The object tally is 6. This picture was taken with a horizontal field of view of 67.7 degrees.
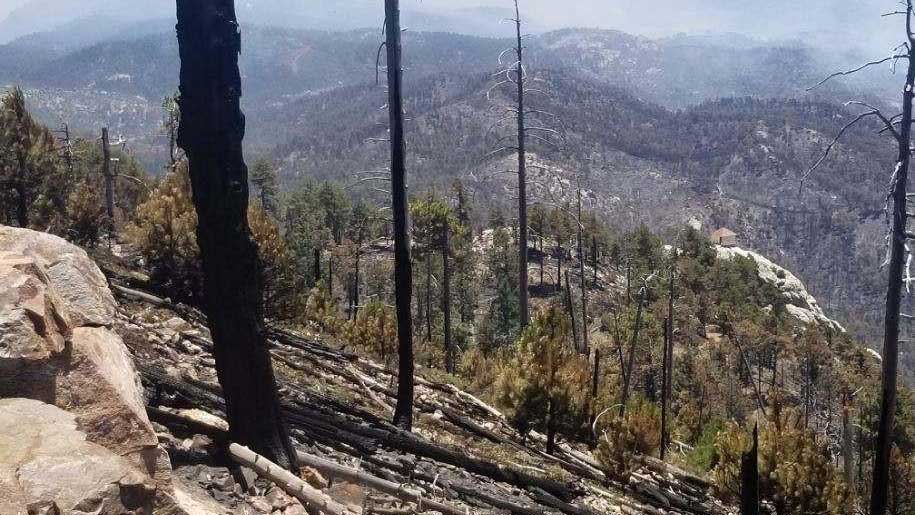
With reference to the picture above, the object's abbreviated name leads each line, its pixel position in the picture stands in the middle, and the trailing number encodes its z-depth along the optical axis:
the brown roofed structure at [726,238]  143.50
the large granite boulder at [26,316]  3.89
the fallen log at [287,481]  5.31
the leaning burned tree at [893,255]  11.62
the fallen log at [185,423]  6.21
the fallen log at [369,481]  6.30
